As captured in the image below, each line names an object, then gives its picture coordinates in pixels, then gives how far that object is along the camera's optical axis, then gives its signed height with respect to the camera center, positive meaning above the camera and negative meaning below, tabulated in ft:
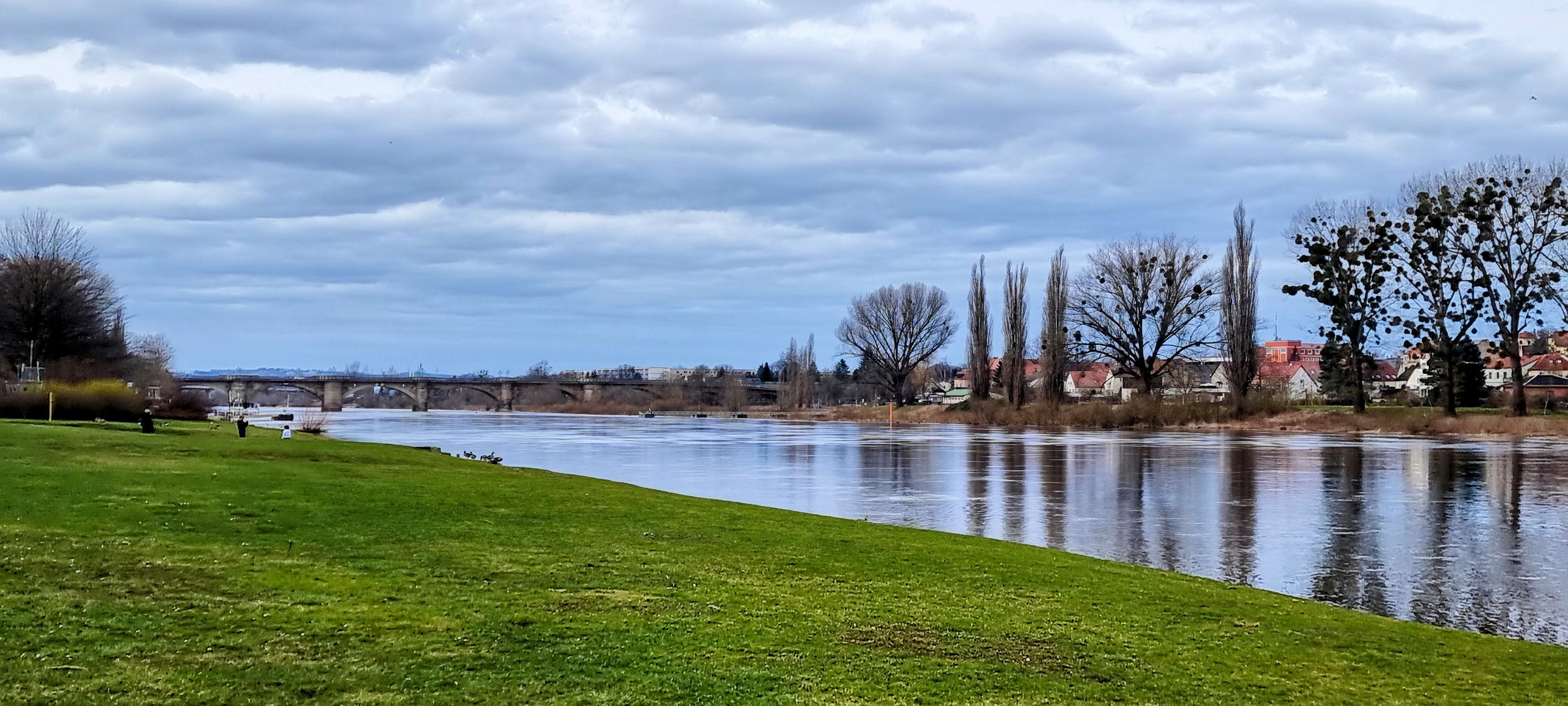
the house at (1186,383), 325.42 +5.47
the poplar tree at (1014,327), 344.90 +21.13
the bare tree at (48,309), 194.59 +14.62
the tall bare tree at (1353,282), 259.60 +25.17
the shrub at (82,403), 142.10 -0.50
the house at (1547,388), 321.11 +3.83
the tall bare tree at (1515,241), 226.38 +29.89
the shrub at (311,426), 184.57 -4.43
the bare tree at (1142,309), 303.68 +22.70
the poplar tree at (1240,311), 288.51 +21.11
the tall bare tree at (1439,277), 240.12 +24.63
